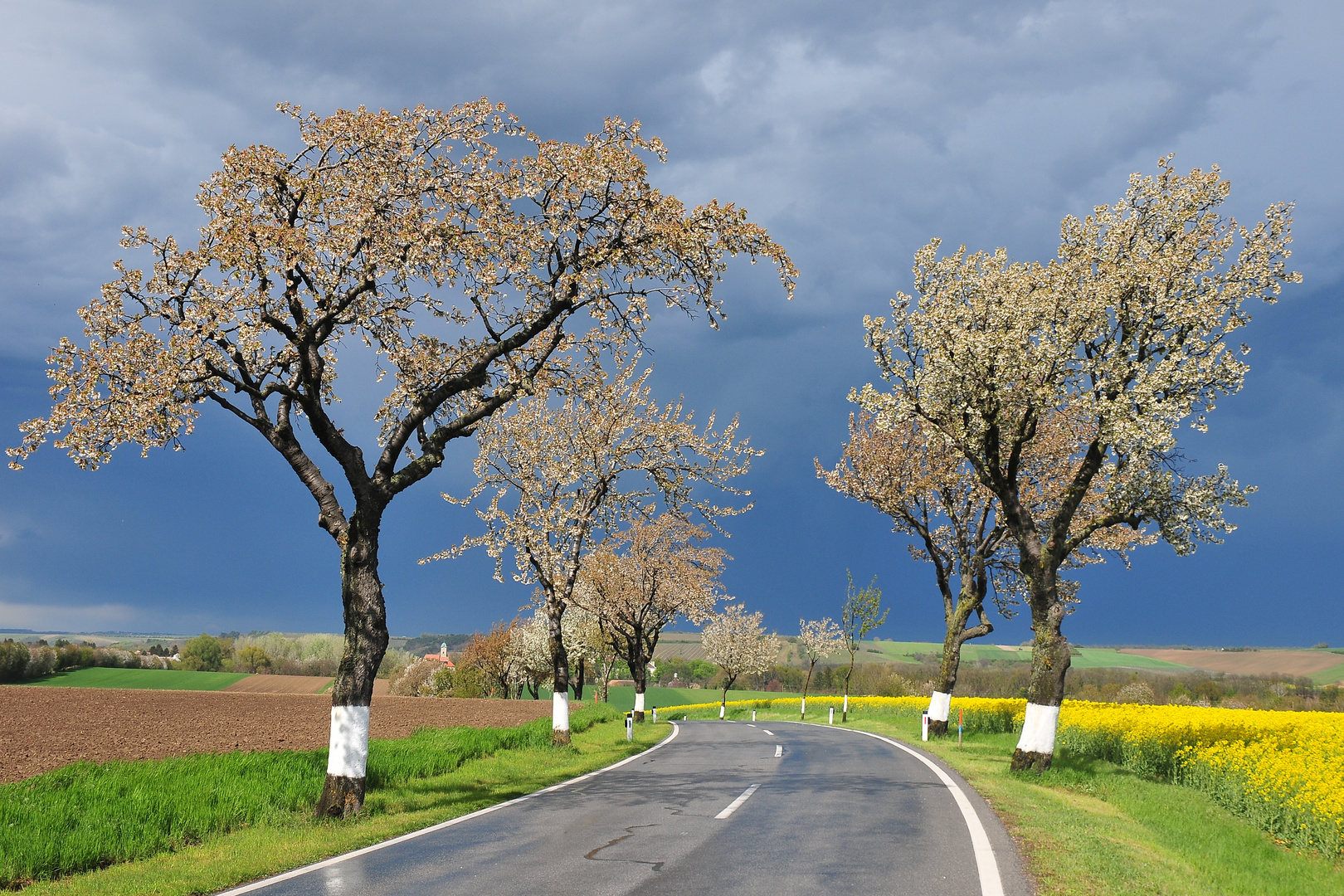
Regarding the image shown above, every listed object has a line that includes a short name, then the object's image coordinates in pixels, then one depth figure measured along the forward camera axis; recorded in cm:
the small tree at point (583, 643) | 6500
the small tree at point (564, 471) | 2378
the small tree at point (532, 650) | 7344
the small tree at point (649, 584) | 4572
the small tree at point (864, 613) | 4300
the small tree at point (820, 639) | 6675
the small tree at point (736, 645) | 6706
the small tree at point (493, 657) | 7375
